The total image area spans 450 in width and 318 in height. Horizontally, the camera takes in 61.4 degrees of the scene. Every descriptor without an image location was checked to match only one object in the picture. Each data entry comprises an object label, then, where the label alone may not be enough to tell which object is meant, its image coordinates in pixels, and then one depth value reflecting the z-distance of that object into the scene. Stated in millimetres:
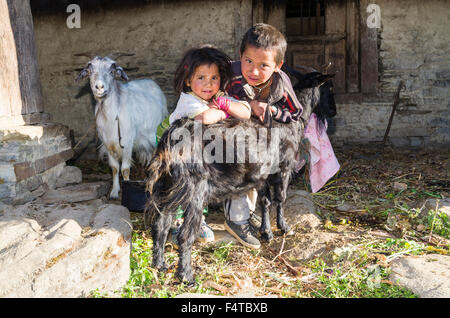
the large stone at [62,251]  2342
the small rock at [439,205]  3644
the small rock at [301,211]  3684
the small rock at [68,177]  4348
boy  2848
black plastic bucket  3782
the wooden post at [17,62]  3756
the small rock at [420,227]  3463
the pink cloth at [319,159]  4430
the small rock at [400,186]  4559
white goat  4668
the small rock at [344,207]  4106
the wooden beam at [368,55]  6219
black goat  2561
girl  2668
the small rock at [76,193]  3942
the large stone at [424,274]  2391
